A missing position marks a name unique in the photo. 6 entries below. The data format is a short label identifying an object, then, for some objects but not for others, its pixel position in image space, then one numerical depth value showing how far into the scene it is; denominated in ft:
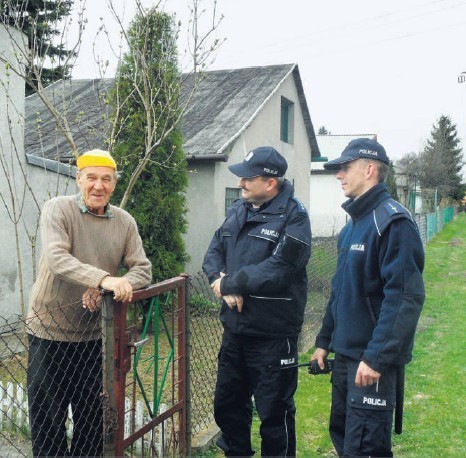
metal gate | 9.31
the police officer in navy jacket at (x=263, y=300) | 11.09
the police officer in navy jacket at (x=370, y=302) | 9.05
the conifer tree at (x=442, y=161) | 143.54
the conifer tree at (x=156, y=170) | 25.88
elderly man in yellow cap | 9.60
